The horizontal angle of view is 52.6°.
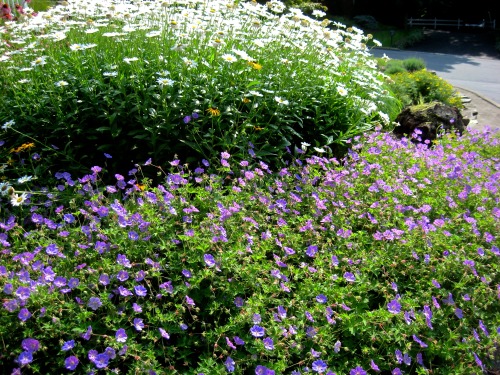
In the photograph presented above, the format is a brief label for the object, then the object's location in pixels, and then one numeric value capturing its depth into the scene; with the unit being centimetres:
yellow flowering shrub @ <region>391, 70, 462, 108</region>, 774
